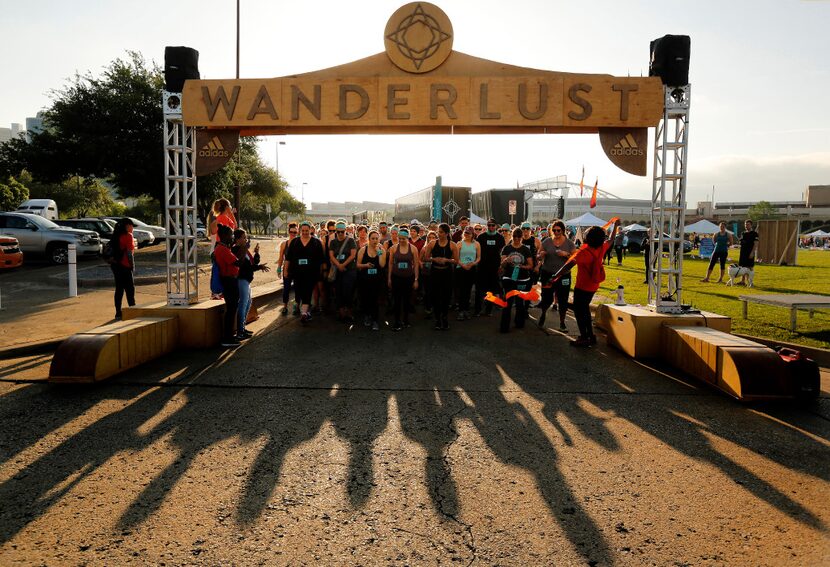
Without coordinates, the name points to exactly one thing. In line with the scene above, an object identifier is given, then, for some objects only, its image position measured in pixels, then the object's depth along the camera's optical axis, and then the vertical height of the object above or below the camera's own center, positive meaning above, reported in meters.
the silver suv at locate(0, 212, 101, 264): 18.53 -0.10
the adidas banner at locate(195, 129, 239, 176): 8.48 +1.45
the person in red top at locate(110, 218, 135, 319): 8.85 -0.43
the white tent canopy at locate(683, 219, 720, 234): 40.67 +1.57
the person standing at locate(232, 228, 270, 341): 7.93 -0.52
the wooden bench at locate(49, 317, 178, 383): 5.65 -1.36
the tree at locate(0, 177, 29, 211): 44.03 +3.41
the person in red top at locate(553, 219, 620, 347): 7.75 -0.43
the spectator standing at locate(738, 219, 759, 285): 14.57 +0.04
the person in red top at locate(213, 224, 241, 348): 7.53 -0.57
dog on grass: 15.02 -0.72
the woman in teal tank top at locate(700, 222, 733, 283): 16.09 +0.00
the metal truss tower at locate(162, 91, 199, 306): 8.01 +0.46
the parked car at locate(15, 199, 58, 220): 29.50 +1.45
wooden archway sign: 7.95 +2.22
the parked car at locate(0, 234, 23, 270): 15.55 -0.64
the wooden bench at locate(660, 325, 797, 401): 5.28 -1.28
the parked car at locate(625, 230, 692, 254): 36.48 +0.36
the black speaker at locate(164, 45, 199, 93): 8.09 +2.65
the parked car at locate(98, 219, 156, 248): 27.73 -0.13
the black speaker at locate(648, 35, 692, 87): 7.50 +2.72
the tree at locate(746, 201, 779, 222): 111.44 +8.06
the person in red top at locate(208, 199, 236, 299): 8.45 +0.27
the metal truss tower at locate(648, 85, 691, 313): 7.59 +0.94
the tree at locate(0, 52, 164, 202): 22.80 +4.39
